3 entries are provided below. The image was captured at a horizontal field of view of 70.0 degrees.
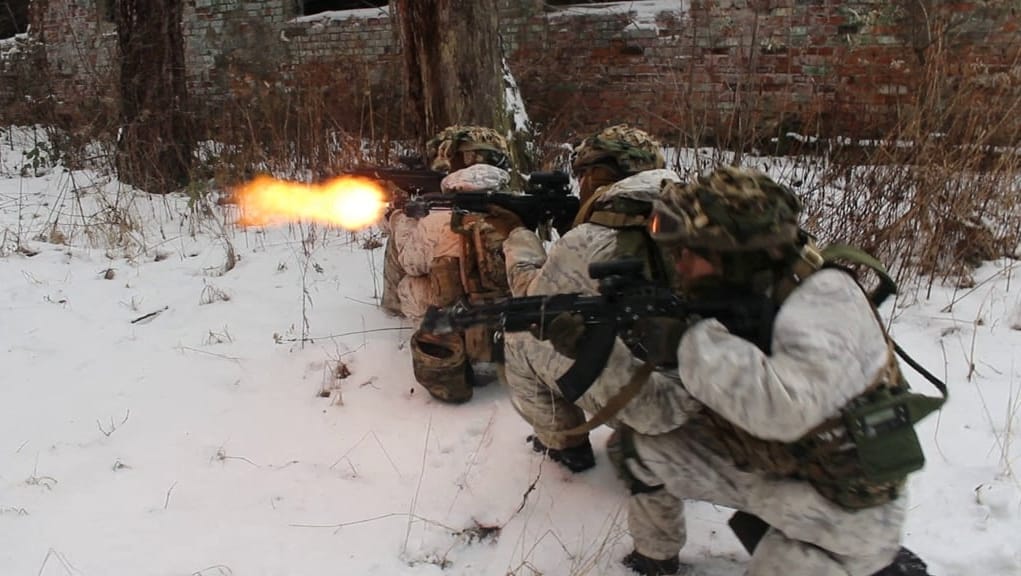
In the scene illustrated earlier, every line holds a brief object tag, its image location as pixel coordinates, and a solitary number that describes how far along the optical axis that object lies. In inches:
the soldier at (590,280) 83.4
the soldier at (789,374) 65.1
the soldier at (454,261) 130.2
